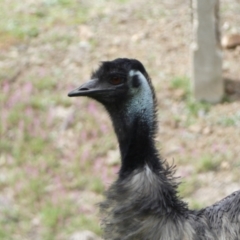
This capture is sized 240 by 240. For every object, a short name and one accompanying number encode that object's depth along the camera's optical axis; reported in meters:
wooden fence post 12.66
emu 7.11
